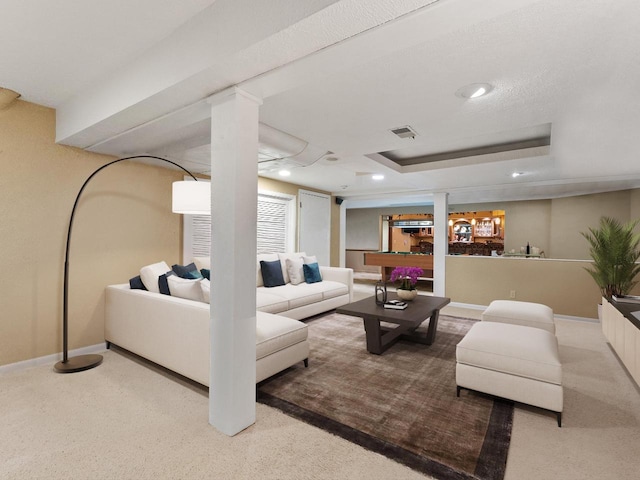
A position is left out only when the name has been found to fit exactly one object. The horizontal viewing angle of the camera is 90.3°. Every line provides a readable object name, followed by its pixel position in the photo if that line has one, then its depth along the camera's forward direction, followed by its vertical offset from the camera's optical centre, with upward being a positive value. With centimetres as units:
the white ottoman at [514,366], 215 -90
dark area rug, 182 -123
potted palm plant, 405 -22
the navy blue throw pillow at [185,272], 367 -40
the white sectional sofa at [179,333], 253 -85
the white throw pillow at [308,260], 573 -38
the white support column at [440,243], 637 -5
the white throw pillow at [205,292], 279 -47
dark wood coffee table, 330 -81
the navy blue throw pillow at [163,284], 309 -46
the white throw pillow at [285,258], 535 -34
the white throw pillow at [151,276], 331 -41
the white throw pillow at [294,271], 532 -54
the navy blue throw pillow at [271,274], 494 -56
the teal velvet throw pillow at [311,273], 543 -58
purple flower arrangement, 389 -44
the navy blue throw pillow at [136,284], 343 -51
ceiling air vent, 316 +111
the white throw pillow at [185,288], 283 -46
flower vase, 391 -66
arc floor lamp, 303 +28
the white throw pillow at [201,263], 435 -34
